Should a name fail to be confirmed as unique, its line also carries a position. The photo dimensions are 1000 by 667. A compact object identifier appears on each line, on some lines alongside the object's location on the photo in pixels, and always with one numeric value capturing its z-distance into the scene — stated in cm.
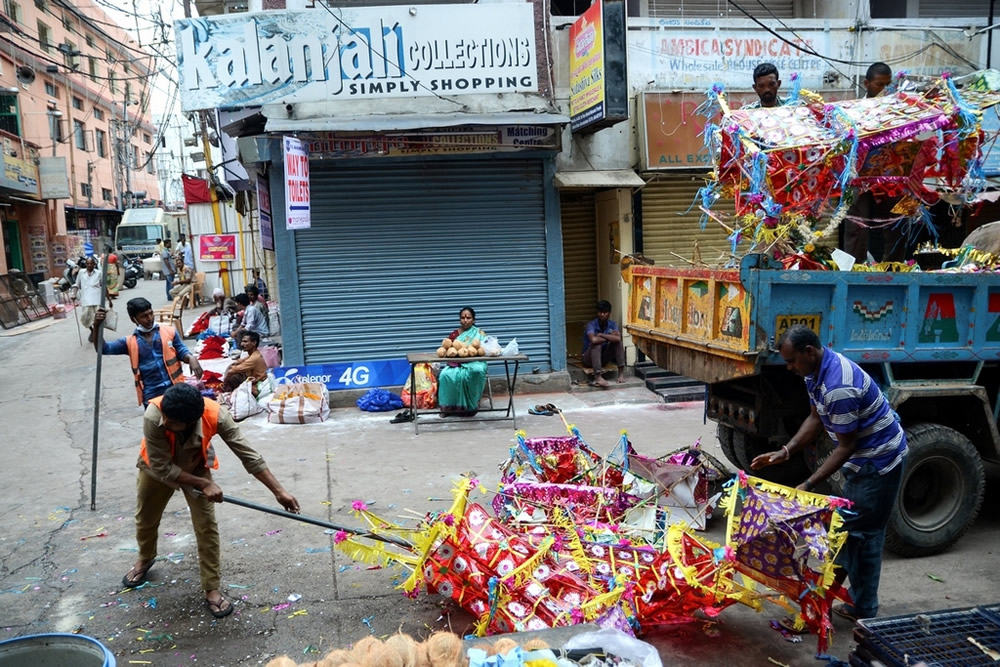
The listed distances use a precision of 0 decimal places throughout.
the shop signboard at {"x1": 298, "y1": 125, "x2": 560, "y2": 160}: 955
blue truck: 482
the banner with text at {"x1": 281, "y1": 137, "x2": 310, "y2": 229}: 867
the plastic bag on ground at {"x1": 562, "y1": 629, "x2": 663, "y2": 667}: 286
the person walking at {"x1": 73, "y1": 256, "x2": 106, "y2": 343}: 1463
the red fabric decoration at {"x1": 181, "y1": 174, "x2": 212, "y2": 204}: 1956
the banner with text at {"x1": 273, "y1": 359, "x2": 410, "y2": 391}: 978
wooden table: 856
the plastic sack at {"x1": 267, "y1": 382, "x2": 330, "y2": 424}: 912
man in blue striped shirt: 380
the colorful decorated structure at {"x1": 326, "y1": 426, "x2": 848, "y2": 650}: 365
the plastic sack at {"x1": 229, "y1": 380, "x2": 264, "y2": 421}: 934
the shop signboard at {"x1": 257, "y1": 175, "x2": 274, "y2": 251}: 1065
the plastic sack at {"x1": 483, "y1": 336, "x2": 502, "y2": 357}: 885
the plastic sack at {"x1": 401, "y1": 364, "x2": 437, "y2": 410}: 941
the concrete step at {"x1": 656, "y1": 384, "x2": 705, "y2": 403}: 998
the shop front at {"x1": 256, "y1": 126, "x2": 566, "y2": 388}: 989
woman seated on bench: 899
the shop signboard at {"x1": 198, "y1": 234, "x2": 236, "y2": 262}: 1750
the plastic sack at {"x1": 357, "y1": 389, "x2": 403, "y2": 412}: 965
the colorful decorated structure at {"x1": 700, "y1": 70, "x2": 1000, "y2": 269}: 518
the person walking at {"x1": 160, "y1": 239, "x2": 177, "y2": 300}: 2611
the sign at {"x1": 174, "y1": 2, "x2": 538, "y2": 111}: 890
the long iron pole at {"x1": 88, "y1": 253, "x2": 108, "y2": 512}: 605
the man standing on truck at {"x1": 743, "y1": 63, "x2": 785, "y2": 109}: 659
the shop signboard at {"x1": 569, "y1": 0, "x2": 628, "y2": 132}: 859
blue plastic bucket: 268
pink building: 2566
